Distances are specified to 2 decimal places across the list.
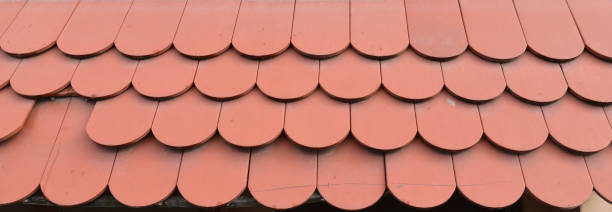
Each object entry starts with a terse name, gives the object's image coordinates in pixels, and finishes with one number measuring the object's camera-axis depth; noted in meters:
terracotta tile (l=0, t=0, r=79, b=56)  1.72
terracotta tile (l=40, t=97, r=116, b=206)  1.50
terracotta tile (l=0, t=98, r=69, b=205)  1.52
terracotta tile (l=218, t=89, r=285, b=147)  1.51
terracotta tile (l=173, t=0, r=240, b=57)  1.66
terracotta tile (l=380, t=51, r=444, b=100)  1.55
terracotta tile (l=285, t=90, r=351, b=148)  1.50
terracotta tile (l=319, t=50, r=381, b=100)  1.56
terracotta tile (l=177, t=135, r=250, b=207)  1.48
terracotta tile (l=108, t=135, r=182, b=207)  1.48
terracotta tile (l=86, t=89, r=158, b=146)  1.54
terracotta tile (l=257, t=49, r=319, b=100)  1.56
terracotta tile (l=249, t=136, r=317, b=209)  1.47
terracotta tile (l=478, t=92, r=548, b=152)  1.48
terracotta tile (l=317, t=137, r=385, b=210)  1.47
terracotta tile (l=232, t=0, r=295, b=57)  1.65
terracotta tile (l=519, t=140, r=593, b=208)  1.44
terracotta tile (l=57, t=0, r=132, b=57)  1.70
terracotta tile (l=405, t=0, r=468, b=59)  1.62
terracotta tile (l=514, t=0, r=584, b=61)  1.61
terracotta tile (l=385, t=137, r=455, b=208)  1.46
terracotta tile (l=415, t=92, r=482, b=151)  1.49
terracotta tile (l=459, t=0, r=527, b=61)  1.61
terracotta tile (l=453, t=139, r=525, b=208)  1.45
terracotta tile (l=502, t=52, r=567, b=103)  1.54
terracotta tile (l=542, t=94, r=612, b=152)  1.48
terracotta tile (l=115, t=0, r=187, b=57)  1.68
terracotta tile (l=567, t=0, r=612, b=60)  1.61
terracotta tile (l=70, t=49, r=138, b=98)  1.62
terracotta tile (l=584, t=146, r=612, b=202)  1.46
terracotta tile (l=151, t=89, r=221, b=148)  1.52
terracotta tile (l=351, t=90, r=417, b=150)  1.49
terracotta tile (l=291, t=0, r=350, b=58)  1.63
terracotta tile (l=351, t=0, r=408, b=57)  1.63
